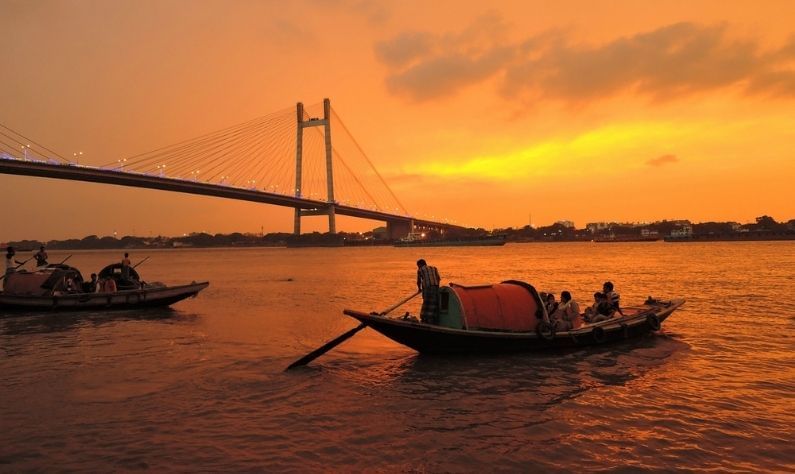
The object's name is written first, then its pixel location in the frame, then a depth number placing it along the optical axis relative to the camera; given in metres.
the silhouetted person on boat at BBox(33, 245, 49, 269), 18.28
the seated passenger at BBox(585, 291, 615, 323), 12.02
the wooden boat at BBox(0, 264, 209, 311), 17.62
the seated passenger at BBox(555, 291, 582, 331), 10.99
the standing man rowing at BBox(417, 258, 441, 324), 10.17
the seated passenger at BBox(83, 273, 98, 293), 18.77
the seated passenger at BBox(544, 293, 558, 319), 10.97
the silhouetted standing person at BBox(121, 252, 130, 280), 19.09
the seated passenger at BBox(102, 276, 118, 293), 18.67
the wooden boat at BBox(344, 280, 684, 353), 9.92
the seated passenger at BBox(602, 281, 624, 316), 12.09
